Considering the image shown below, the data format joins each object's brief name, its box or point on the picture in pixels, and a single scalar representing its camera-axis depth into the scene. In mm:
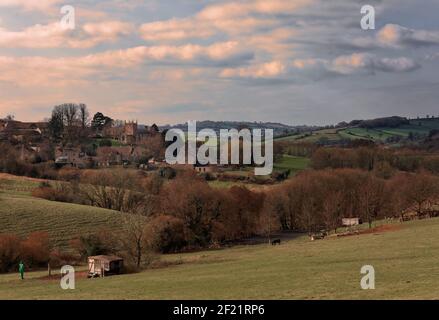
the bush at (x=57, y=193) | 93125
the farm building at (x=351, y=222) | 82262
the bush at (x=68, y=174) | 114562
